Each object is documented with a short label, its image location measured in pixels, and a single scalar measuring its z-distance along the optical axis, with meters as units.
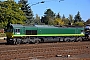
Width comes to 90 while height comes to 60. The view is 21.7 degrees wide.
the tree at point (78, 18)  153.56
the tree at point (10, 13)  60.62
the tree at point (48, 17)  122.51
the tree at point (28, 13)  92.41
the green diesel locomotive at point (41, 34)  33.34
